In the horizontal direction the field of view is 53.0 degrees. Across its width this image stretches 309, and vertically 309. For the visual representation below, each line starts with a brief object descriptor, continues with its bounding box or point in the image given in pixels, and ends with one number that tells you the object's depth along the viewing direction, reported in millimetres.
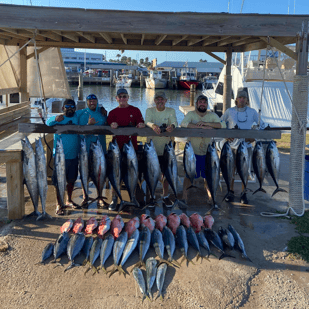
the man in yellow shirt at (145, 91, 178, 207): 5422
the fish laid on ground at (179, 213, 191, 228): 4684
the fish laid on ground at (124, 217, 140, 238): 4396
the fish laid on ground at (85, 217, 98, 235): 4570
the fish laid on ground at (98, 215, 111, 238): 4457
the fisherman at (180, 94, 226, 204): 5312
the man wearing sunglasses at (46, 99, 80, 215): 5297
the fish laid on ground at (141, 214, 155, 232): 4523
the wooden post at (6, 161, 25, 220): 4926
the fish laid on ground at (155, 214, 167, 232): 4570
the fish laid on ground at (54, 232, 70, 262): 4035
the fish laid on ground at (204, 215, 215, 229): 4746
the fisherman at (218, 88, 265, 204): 5877
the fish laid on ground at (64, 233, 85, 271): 3944
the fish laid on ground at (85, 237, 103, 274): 3908
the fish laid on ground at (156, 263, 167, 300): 3466
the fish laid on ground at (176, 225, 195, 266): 4129
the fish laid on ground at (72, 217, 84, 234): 4555
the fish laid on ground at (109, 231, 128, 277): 3843
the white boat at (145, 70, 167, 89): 60188
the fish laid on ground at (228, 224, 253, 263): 4133
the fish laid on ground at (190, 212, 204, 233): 4688
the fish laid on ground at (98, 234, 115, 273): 3902
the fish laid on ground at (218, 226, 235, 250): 4285
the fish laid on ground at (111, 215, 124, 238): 4395
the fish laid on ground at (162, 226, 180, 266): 4034
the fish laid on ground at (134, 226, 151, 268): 3906
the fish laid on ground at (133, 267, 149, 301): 3406
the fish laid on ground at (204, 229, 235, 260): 4159
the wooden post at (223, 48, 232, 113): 9070
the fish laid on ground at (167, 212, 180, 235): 4590
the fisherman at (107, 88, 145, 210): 5441
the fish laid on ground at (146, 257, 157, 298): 3508
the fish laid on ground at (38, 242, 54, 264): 4012
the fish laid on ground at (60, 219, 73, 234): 4562
